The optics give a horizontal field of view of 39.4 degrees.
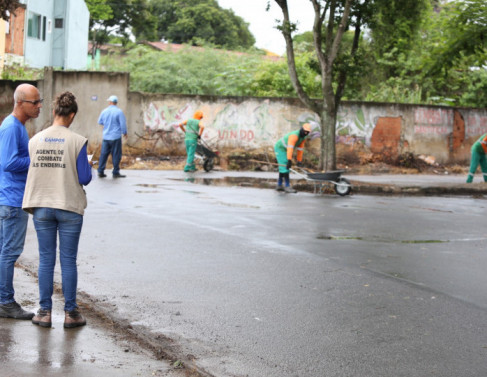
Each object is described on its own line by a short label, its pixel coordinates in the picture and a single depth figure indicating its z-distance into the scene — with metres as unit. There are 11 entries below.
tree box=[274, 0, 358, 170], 20.48
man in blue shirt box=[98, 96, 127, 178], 17.81
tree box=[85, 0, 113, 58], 55.44
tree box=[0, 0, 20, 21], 18.03
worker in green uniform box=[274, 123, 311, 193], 15.81
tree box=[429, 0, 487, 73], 21.45
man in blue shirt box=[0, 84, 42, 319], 5.46
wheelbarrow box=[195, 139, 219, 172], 20.98
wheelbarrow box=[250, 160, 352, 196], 16.09
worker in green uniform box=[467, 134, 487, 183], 20.02
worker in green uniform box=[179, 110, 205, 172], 20.81
